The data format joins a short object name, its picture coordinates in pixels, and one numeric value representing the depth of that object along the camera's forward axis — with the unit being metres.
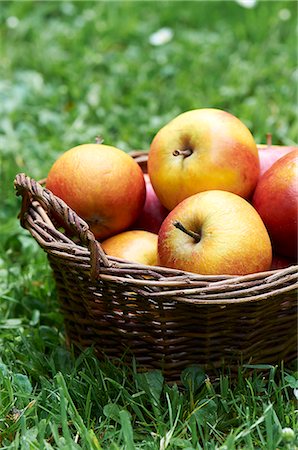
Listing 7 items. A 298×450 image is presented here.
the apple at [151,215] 0.84
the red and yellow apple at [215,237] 0.73
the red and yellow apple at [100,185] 0.80
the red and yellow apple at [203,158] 0.79
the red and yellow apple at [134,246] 0.78
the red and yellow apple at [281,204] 0.77
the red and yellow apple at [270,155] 0.84
